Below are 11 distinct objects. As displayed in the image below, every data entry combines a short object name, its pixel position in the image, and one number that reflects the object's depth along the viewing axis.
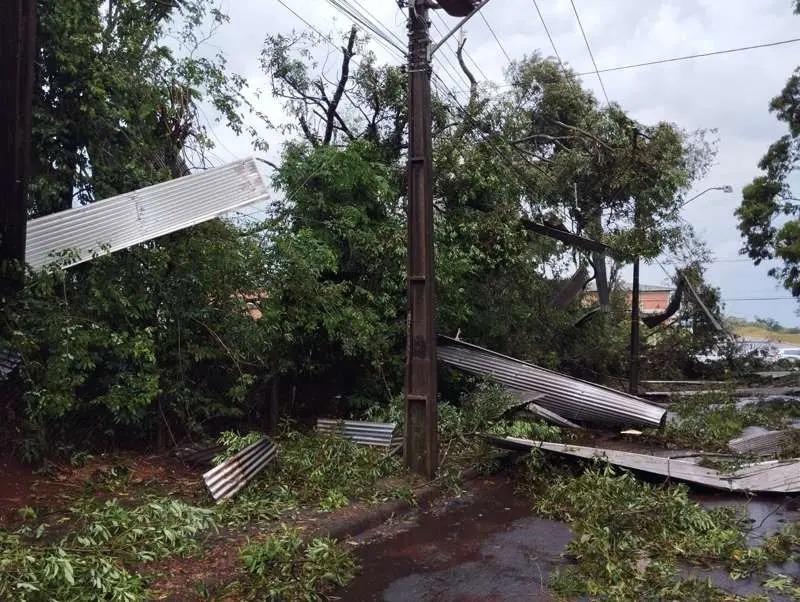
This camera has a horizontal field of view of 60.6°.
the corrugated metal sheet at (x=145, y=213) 7.42
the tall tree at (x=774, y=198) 19.92
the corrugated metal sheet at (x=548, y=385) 11.99
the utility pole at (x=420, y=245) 8.11
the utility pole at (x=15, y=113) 6.43
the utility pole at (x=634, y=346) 18.38
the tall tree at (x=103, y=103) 7.91
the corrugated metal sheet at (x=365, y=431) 9.62
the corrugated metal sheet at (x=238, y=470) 6.83
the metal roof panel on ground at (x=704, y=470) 7.77
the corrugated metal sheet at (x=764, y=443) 10.23
